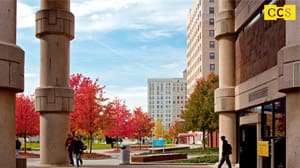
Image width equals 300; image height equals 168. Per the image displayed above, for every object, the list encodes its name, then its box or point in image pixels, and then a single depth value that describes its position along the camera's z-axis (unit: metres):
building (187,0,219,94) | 113.12
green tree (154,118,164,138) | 133.20
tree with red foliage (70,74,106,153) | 39.91
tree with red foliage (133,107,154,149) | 70.62
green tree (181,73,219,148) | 51.81
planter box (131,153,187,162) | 31.67
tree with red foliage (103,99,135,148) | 63.22
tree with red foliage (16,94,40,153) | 46.34
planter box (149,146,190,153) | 49.78
